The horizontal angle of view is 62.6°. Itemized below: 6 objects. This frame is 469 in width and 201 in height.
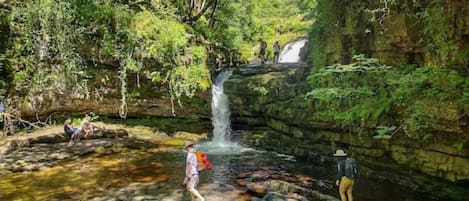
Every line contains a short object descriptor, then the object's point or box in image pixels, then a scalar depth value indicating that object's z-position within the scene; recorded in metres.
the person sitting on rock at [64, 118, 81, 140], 14.66
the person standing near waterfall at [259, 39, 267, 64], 26.93
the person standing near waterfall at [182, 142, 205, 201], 8.38
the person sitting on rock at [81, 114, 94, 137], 15.24
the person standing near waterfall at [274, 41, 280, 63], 25.61
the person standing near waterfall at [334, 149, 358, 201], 8.50
